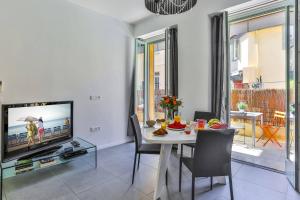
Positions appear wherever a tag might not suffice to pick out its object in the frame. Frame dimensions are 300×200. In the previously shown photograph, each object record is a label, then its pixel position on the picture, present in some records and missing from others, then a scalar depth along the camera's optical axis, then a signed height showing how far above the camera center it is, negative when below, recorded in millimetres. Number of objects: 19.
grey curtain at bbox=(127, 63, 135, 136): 4312 -136
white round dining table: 1824 -429
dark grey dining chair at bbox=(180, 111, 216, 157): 2967 -265
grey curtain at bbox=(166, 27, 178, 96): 3650 +805
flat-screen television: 2400 -423
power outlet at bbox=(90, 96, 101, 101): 3637 +28
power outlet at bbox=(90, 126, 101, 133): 3658 -628
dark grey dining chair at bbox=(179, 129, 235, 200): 1744 -553
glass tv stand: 2279 -878
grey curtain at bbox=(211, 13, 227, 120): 3006 +611
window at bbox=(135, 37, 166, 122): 4418 +499
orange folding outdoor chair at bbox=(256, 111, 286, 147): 3153 -523
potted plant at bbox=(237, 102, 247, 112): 3387 -118
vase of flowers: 2312 -44
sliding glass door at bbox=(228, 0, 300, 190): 2627 +354
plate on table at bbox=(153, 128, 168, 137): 1982 -377
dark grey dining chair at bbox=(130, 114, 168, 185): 2426 -674
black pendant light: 2073 +1134
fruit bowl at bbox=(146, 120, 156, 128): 2457 -328
